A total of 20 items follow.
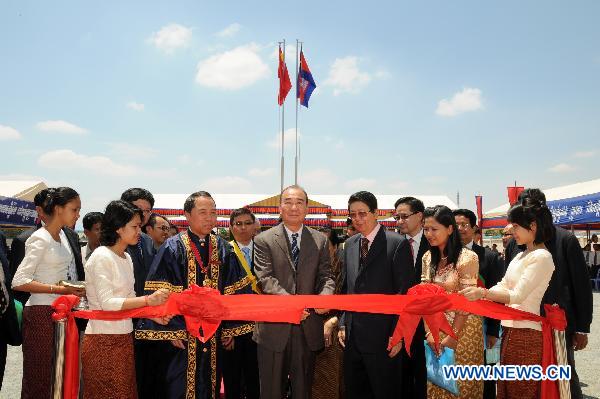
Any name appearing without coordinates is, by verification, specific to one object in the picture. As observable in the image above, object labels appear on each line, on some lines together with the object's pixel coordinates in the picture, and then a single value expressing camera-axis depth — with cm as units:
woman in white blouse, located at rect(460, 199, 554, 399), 326
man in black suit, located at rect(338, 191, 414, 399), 367
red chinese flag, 2323
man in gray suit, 361
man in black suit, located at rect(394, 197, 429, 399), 421
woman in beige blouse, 359
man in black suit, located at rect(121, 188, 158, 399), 423
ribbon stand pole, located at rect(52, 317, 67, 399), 337
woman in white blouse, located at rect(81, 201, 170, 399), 326
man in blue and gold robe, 358
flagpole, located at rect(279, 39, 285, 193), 2512
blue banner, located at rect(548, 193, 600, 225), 1465
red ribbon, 333
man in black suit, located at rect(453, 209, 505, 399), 442
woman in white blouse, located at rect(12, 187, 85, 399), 369
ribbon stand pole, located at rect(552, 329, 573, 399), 326
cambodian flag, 2338
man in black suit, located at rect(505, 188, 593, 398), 356
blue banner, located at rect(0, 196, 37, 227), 1675
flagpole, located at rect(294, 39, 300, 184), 2634
